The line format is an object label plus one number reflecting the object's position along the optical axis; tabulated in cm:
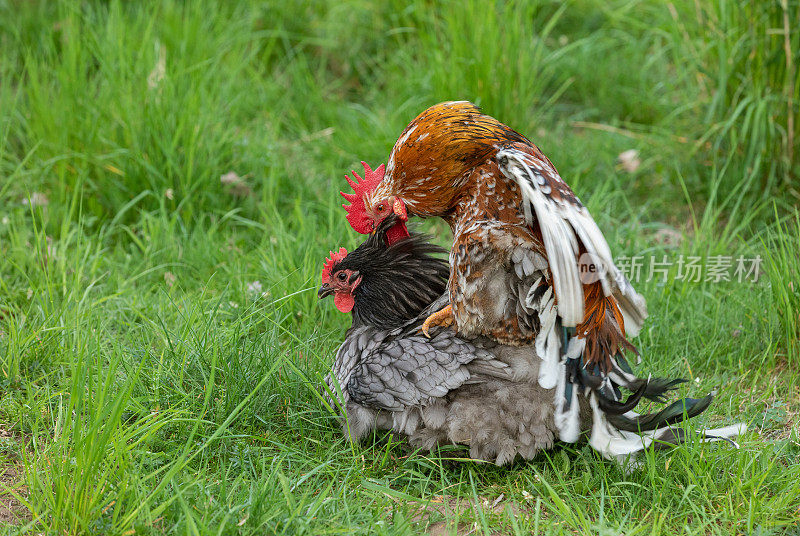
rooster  500
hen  536
